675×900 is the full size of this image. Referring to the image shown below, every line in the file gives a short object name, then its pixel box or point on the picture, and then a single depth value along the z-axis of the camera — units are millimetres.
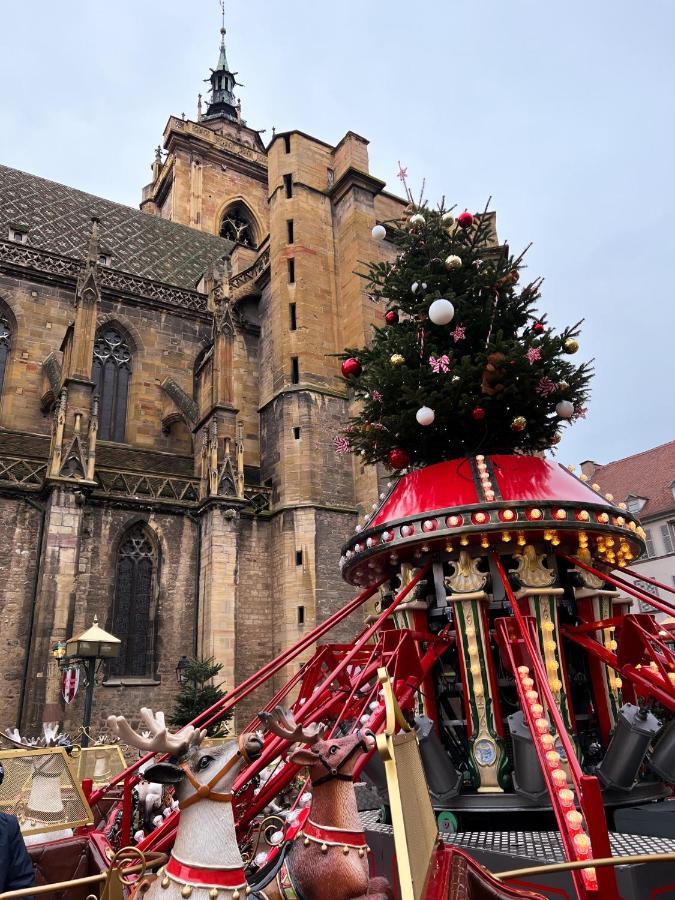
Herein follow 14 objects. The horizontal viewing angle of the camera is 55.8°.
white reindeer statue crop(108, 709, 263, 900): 2656
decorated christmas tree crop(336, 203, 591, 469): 6309
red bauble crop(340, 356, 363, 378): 7578
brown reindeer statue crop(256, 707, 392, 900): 3152
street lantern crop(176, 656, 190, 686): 16969
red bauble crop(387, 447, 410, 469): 7168
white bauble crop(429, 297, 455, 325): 6145
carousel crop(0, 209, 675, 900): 3021
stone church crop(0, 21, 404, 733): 16375
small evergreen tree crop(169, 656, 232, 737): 14875
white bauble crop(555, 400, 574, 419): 6746
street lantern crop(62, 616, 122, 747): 11289
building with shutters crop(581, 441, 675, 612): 28412
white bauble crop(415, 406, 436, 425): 6316
